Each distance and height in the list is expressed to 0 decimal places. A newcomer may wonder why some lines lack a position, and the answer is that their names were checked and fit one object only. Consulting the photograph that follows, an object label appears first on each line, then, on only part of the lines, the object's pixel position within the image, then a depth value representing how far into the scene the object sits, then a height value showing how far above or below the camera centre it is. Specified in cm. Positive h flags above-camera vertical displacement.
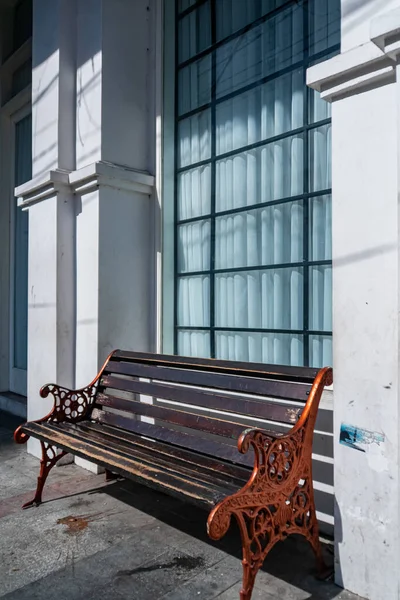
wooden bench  235 -82
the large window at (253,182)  350 +95
